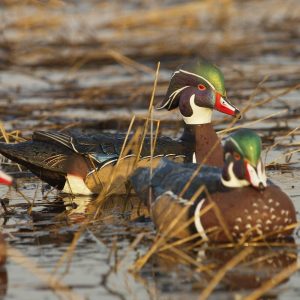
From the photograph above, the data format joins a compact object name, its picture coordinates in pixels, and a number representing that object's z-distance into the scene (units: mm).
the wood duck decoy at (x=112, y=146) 19547
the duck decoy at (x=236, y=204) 15133
